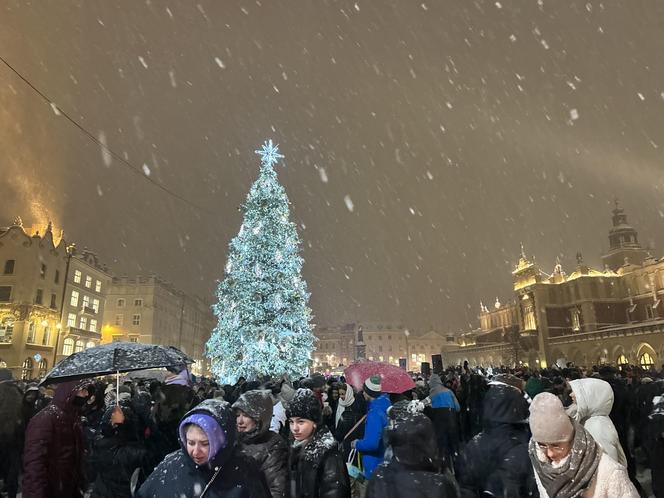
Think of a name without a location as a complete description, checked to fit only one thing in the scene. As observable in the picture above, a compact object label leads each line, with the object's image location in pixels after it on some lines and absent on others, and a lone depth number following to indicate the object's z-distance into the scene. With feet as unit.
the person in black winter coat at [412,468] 9.17
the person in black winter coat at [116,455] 14.92
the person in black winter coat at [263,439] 12.51
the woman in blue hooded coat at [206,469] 8.89
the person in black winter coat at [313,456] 12.21
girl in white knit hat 7.50
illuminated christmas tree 79.20
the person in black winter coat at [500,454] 11.17
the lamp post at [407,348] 447.01
